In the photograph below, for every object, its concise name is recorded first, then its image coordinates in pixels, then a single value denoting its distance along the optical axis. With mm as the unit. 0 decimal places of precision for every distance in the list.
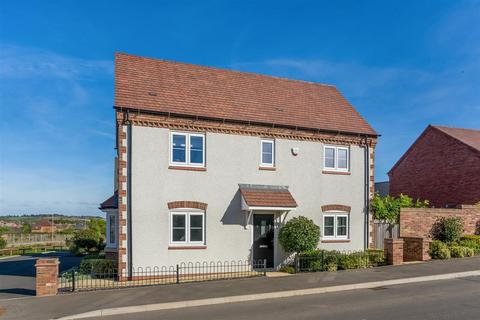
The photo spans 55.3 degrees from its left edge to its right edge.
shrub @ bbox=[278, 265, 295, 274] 17500
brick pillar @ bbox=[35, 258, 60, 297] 13125
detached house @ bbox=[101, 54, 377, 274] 16458
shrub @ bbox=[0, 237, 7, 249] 36912
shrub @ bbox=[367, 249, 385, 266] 18620
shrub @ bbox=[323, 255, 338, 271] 17391
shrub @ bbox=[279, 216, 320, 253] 17328
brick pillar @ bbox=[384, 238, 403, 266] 18641
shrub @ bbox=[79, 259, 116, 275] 16812
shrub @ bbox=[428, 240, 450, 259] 20000
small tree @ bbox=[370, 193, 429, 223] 20633
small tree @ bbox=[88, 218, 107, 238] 32762
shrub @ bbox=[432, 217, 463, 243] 22281
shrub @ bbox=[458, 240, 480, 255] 21712
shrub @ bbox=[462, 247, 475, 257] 20750
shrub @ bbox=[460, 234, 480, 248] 22308
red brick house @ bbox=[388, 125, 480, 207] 29172
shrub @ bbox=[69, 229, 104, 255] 29312
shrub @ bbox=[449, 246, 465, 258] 20561
